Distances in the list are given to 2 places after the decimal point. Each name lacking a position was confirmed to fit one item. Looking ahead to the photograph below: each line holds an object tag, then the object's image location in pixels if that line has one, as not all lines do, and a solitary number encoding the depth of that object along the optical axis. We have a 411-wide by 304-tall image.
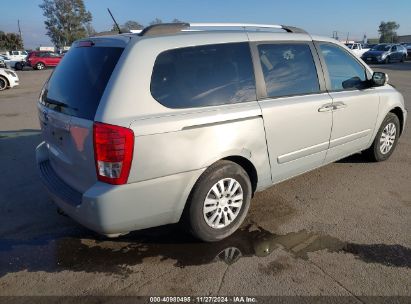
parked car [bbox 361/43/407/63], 33.53
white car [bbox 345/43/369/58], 36.00
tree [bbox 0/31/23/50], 78.12
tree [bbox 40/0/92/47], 86.50
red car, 35.75
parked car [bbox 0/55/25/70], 36.66
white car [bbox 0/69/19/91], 16.19
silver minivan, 2.67
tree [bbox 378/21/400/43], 106.62
